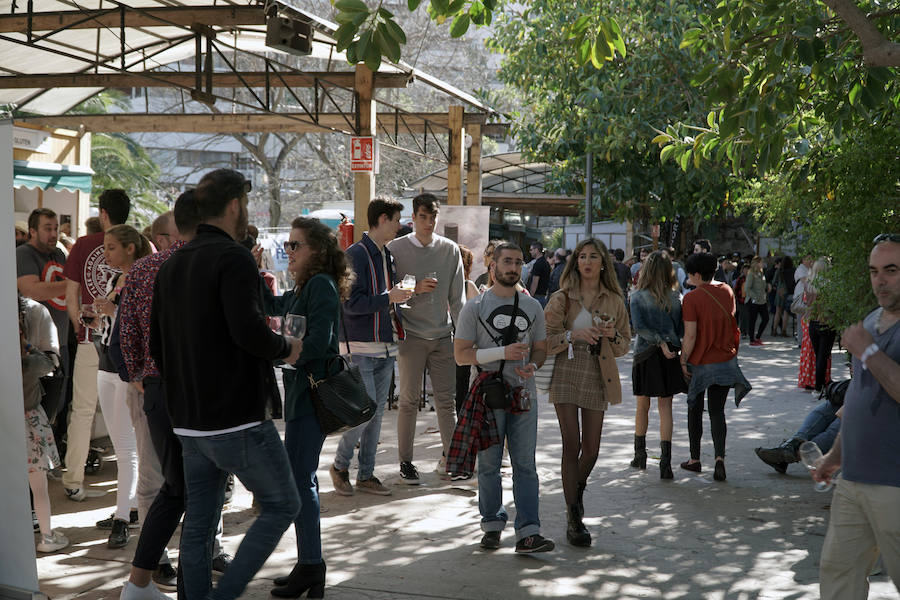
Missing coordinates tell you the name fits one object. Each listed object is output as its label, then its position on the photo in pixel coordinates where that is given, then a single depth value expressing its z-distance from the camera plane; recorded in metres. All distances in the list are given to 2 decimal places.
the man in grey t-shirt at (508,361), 5.22
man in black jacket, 3.55
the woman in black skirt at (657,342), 7.45
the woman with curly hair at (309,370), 4.44
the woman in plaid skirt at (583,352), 5.54
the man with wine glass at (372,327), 6.49
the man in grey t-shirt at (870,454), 3.24
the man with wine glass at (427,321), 6.84
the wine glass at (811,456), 3.63
